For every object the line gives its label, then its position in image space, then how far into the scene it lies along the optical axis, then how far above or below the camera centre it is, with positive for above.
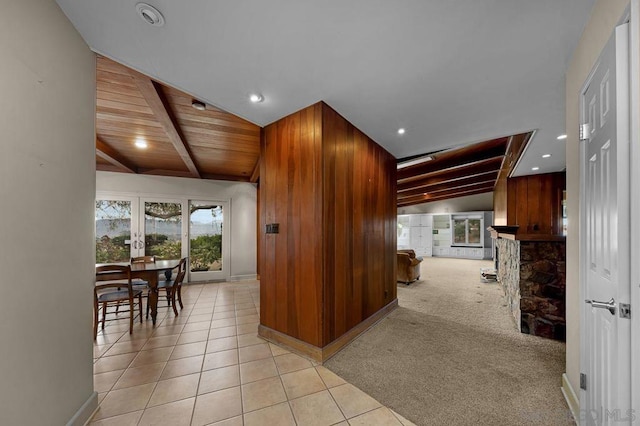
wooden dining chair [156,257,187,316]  3.74 -1.12
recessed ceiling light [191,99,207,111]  2.71 +1.24
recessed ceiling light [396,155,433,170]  4.70 +1.10
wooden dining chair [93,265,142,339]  3.02 -0.95
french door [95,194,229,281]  5.25 -0.41
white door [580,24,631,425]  1.03 -0.12
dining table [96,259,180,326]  3.30 -0.88
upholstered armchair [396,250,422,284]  5.64 -1.25
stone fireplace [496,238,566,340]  2.87 -0.90
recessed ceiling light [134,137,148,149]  3.88 +1.19
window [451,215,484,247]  10.58 -0.71
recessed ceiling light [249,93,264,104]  2.29 +1.12
